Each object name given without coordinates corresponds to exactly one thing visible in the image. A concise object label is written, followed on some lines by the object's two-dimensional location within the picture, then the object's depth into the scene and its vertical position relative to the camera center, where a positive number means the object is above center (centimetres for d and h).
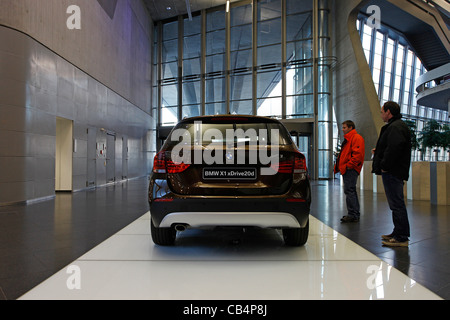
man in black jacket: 364 -8
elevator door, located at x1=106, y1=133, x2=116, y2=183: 1304 +22
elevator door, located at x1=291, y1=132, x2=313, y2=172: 1820 +110
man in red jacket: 505 -1
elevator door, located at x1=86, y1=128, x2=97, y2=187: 1120 +19
